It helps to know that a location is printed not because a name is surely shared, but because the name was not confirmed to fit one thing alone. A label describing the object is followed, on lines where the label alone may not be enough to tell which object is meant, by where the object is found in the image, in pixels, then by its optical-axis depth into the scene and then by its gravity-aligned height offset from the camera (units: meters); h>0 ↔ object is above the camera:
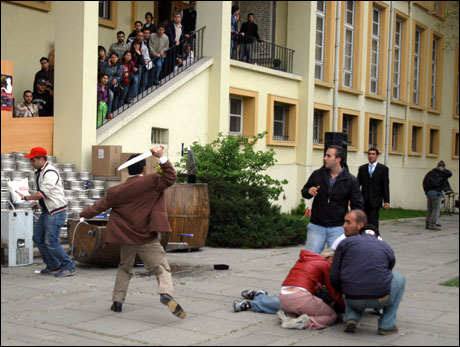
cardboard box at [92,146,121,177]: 14.73 +0.00
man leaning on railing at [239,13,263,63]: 21.23 +3.76
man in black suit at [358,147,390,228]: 11.98 -0.33
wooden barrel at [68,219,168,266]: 10.25 -1.26
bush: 13.78 -0.70
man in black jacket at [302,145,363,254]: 8.46 -0.39
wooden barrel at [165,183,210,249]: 12.46 -0.80
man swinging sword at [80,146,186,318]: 7.48 -0.61
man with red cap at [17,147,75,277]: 9.66 -0.75
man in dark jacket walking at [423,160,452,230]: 20.02 -0.61
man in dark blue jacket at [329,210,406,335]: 6.79 -1.08
